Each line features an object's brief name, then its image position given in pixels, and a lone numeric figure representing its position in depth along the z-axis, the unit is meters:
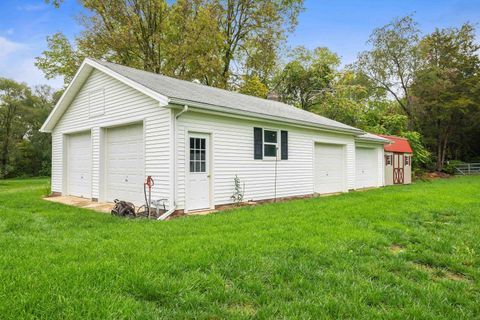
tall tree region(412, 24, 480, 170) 26.72
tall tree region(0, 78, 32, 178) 31.70
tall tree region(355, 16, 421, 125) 27.03
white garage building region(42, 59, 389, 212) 7.72
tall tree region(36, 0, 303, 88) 19.73
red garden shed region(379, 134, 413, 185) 17.36
